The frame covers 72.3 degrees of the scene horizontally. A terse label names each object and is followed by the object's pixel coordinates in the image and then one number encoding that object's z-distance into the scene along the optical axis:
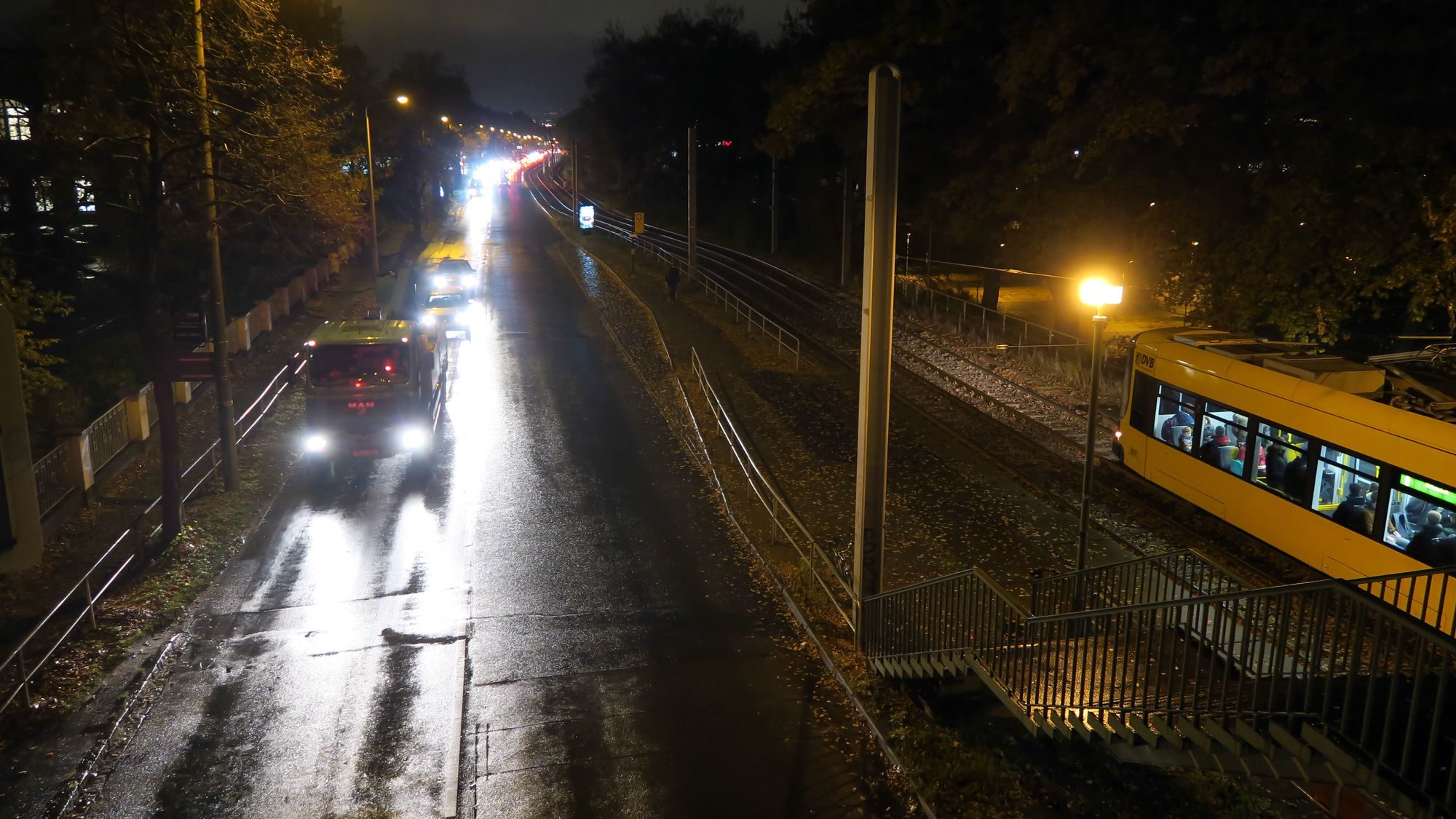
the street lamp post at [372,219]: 33.78
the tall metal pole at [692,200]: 38.09
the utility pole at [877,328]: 9.23
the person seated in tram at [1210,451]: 14.51
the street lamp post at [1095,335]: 11.27
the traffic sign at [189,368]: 15.32
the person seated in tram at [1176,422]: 15.24
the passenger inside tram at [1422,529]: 10.35
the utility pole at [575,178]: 70.31
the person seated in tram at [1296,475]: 12.60
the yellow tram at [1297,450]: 10.74
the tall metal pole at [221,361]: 15.49
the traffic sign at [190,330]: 15.73
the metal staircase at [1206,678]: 5.36
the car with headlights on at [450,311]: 29.27
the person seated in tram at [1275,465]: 12.99
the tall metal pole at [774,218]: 52.10
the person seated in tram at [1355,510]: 11.61
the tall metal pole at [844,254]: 39.66
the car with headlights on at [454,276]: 36.16
